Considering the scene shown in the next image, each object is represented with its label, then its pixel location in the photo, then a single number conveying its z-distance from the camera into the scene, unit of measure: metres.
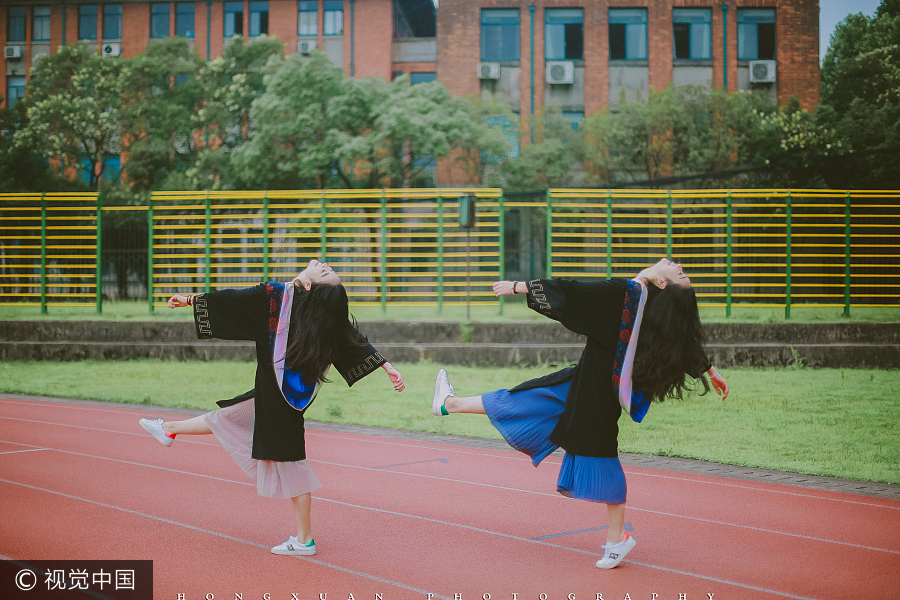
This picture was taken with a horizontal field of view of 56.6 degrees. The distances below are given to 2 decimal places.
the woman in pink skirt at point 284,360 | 5.05
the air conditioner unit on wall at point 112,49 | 38.44
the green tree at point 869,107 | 27.78
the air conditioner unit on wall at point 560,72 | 34.25
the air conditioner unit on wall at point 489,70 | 34.06
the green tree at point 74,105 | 32.22
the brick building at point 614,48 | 33.94
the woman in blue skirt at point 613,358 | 4.89
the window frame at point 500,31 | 34.59
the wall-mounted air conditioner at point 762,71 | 33.62
